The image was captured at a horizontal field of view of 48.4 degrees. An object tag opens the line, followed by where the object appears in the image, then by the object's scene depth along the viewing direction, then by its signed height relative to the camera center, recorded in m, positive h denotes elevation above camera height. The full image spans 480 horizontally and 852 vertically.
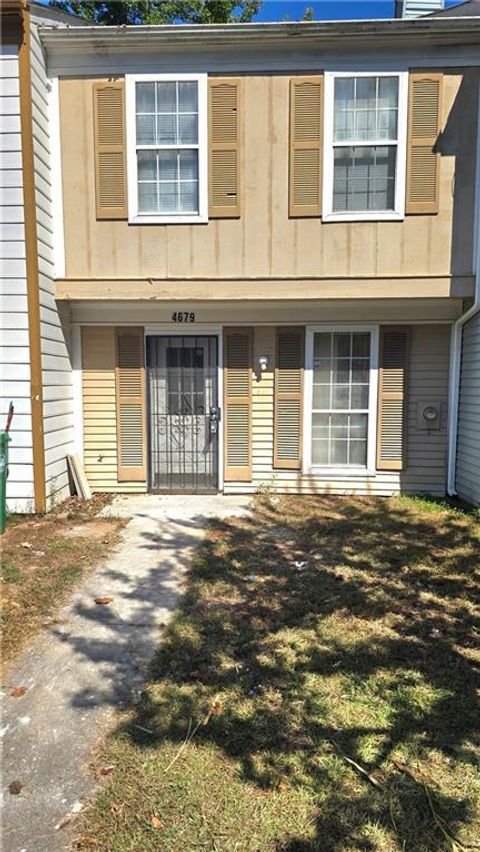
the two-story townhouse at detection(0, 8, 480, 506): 5.82 +1.59
